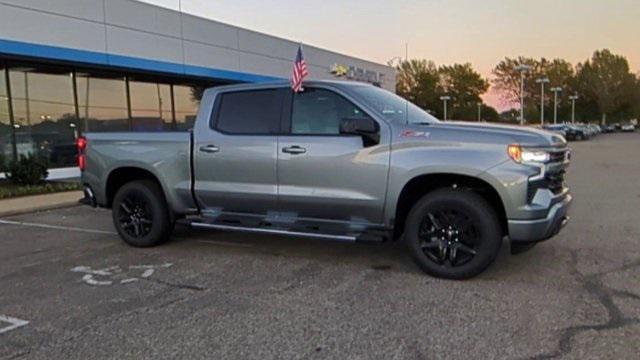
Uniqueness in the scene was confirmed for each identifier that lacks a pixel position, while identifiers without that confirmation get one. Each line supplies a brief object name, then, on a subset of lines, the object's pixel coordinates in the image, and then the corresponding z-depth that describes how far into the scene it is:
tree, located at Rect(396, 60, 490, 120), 89.19
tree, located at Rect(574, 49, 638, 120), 89.81
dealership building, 14.55
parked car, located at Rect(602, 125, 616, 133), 90.16
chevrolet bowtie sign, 26.91
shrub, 13.38
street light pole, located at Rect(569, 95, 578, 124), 92.69
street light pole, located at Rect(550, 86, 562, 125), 86.12
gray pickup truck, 5.05
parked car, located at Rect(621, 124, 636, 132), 89.81
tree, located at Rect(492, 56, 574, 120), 94.12
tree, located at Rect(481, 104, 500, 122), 91.30
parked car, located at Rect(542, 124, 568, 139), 52.38
